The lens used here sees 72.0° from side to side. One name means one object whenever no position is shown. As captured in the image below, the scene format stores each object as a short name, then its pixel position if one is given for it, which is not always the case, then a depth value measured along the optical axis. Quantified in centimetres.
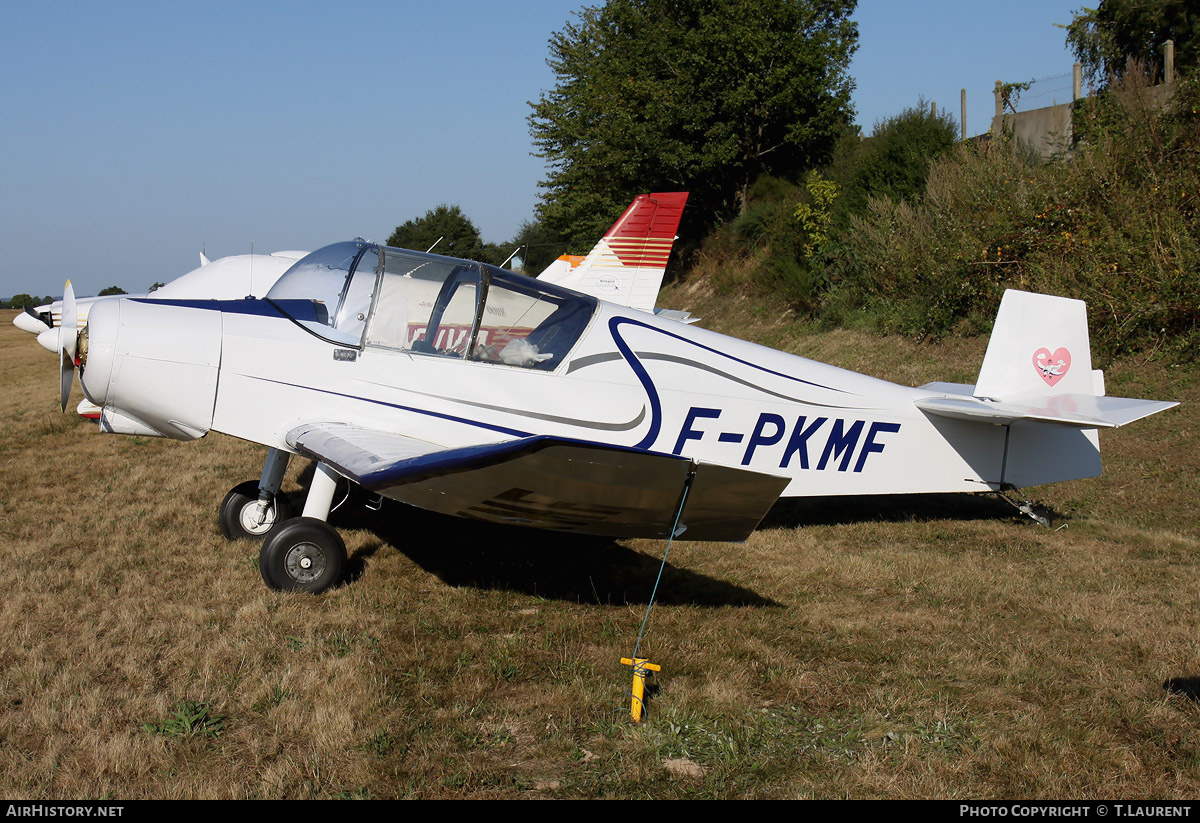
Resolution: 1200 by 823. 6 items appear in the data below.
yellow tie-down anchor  350
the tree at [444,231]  6044
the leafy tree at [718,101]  2606
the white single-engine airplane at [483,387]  508
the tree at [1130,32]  2034
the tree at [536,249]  5278
